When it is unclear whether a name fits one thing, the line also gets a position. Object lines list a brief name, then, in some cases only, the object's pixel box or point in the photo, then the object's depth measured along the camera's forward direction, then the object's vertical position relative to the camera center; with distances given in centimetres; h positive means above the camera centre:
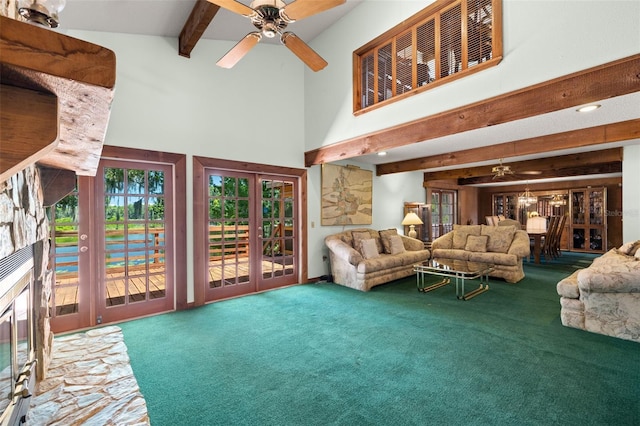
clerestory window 303 +180
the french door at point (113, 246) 324 -40
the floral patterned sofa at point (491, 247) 524 -78
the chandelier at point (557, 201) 1002 +16
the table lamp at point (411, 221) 666 -29
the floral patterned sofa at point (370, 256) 477 -83
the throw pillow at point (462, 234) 614 -56
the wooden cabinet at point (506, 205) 1108 +5
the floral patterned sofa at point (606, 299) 282 -93
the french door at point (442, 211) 869 -11
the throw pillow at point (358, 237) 531 -51
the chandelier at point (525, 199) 955 +23
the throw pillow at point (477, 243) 579 -70
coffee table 418 -94
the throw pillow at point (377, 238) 568 -57
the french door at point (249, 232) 430 -35
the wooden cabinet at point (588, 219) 912 -43
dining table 704 -89
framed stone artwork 548 +25
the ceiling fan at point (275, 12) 220 +148
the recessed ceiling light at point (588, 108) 274 +90
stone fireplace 125 -40
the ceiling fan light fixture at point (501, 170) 564 +68
